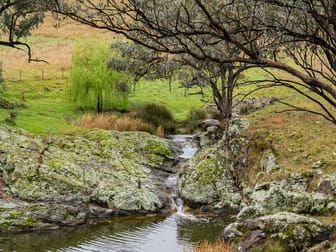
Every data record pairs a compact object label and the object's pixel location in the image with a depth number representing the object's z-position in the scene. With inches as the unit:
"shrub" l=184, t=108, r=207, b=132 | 1608.0
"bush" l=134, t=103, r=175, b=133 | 1537.9
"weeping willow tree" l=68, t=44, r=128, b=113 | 1620.3
